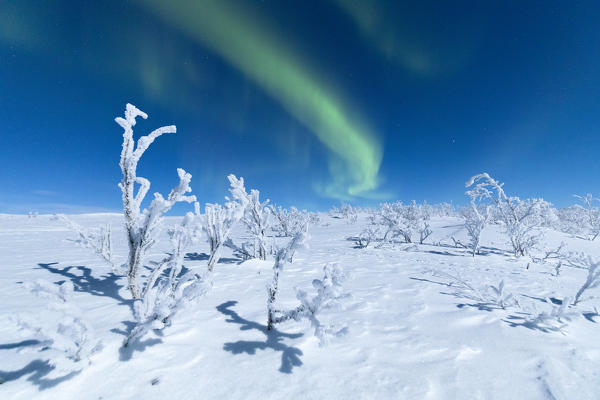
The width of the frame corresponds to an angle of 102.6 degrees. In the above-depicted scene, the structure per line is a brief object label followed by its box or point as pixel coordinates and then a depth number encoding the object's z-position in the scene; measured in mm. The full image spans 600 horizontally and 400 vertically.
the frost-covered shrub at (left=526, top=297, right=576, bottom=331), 2072
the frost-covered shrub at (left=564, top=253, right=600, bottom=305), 2760
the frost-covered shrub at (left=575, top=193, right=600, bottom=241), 13275
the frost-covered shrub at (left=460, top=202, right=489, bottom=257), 6855
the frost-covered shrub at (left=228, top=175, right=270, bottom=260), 5110
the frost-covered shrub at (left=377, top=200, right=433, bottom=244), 9250
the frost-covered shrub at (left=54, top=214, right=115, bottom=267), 2961
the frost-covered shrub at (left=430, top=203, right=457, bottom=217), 36781
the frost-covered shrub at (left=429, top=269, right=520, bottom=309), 2525
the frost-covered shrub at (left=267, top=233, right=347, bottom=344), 1661
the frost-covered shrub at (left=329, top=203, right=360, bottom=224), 24506
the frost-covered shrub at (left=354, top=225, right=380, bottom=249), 7746
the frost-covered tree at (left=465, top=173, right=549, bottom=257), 7109
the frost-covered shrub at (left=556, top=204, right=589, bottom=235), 15651
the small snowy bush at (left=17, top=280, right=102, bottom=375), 1292
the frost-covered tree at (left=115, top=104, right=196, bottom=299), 2295
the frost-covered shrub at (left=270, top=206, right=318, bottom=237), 10808
